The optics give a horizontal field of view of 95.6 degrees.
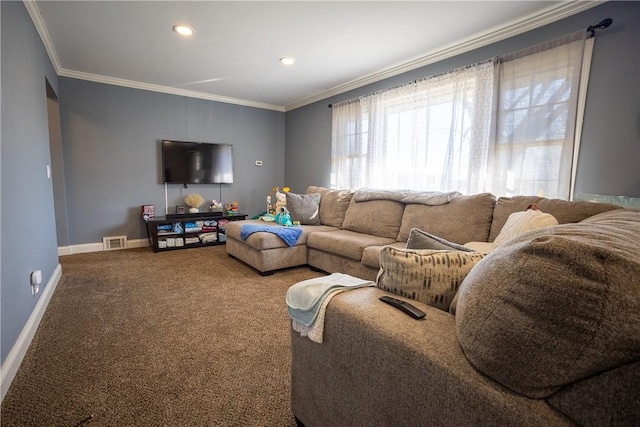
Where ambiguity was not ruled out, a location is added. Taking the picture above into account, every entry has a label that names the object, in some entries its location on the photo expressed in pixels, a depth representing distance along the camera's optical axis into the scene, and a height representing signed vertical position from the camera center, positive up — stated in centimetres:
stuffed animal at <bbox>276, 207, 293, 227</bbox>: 376 -49
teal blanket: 323 -57
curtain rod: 208 +116
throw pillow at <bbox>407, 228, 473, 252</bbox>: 118 -25
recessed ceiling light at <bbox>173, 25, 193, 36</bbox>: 268 +139
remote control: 88 -40
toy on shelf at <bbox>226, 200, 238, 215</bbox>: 495 -50
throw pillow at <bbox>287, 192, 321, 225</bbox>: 392 -39
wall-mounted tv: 453 +27
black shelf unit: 417 -77
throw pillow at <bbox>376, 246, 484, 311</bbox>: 99 -31
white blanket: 104 -45
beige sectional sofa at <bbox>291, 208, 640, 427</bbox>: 49 -35
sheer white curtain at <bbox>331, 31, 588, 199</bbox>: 235 +57
